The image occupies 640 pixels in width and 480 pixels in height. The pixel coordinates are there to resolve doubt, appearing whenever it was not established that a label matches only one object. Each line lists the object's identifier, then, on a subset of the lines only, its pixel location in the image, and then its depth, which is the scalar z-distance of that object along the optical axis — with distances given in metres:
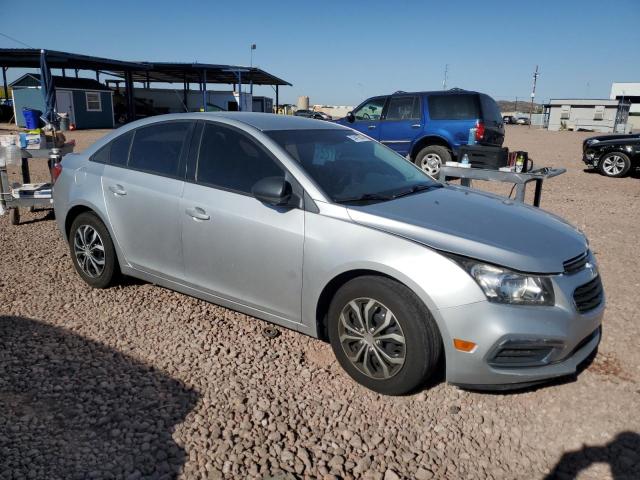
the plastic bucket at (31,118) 8.59
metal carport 25.42
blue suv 10.42
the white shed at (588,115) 50.00
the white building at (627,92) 64.78
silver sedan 2.71
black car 12.95
